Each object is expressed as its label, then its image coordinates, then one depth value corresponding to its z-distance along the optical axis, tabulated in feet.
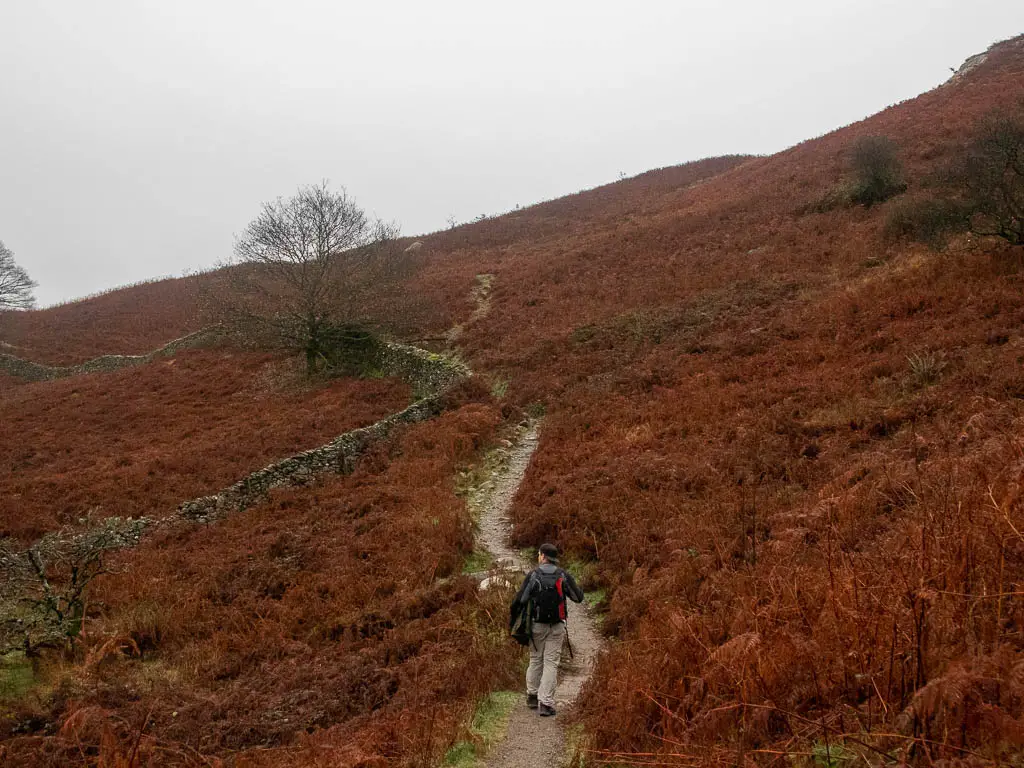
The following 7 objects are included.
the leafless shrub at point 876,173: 80.07
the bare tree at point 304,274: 83.30
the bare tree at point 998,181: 49.57
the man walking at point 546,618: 19.33
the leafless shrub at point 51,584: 27.89
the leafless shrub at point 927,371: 36.37
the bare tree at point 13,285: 139.33
